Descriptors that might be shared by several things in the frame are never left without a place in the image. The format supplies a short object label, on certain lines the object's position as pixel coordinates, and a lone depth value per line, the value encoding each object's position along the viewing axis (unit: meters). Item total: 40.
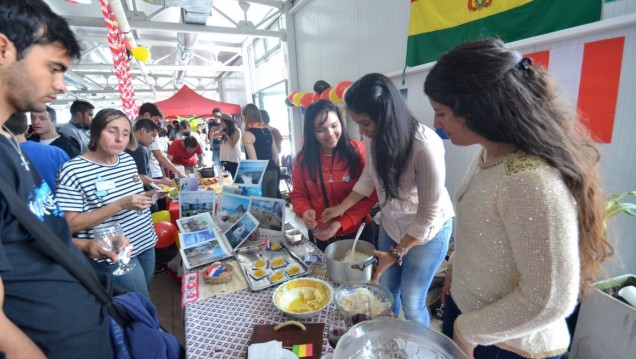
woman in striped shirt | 1.28
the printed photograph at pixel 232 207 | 1.70
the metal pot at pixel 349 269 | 1.09
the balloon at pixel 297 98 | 5.07
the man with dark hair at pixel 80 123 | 3.05
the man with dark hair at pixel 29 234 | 0.64
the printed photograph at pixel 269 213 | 1.59
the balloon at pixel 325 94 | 3.92
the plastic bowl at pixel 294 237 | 1.53
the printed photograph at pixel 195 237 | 1.51
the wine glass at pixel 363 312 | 0.84
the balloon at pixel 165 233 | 2.41
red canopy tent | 7.10
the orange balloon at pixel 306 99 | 4.59
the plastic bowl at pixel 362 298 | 0.90
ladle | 1.26
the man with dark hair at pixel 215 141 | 5.87
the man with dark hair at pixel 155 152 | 3.35
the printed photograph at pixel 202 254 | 1.36
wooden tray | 0.85
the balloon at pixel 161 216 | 2.77
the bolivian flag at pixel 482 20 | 1.61
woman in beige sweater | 0.59
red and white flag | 1.48
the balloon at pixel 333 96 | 3.52
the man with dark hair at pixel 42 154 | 1.46
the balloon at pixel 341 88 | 3.44
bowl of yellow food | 0.98
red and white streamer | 3.06
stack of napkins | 0.78
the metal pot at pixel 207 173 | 3.60
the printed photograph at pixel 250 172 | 1.84
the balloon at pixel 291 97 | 5.29
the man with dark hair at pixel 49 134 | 2.44
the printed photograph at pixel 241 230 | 1.51
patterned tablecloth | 0.87
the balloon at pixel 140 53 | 4.54
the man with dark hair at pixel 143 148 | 2.74
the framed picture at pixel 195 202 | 1.81
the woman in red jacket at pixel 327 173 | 1.50
